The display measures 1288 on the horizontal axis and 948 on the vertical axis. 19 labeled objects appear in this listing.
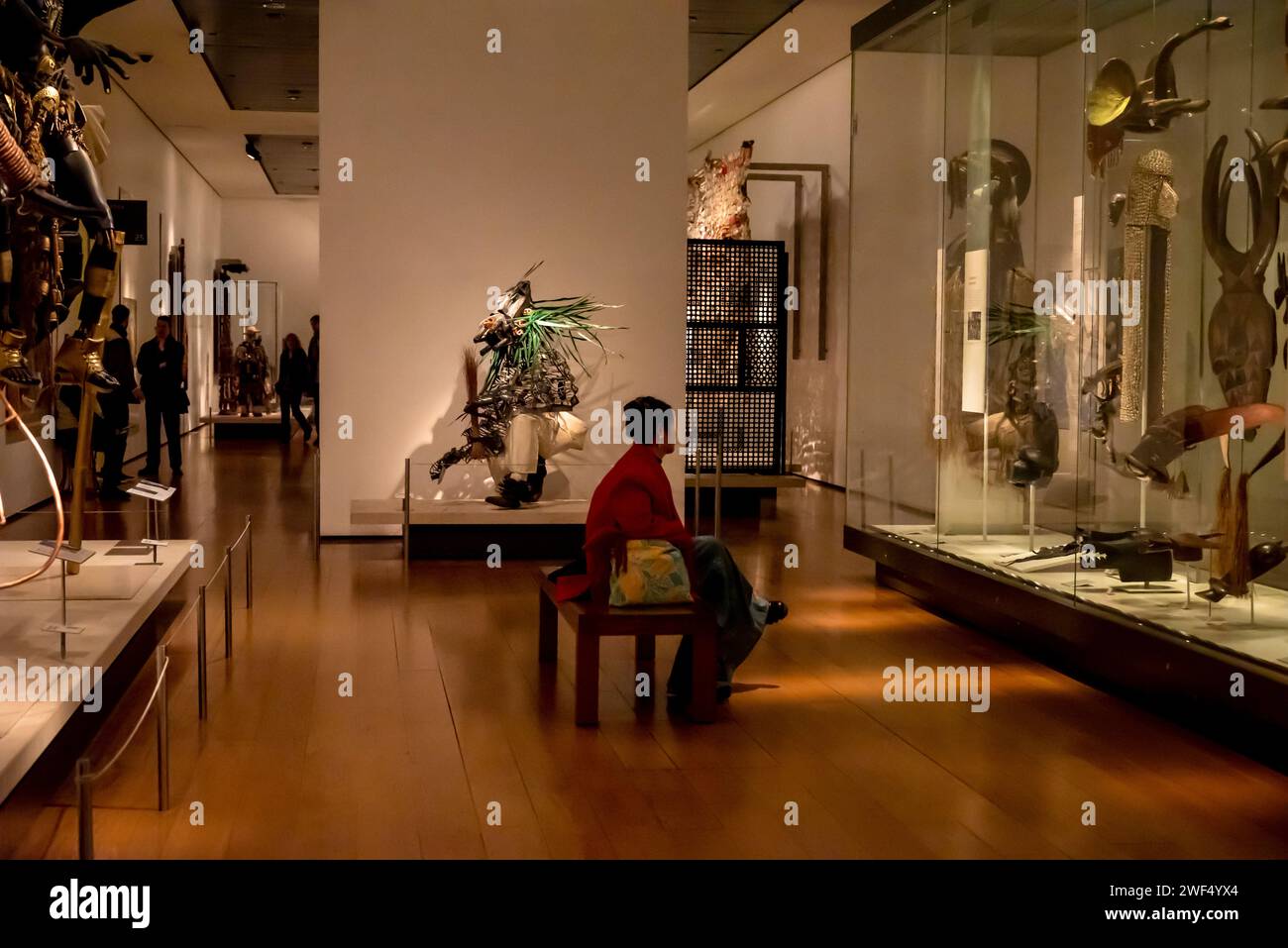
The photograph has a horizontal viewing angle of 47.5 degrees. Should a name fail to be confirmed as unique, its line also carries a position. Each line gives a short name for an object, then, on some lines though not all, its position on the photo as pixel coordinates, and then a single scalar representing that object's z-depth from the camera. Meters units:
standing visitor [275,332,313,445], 22.80
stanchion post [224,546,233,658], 7.15
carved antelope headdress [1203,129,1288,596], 5.72
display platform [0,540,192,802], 4.18
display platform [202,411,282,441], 24.05
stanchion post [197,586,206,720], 5.58
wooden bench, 5.87
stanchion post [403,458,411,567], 10.25
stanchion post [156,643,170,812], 4.58
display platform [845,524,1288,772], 5.39
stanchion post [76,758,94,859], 3.63
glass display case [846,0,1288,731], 5.79
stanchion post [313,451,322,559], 11.18
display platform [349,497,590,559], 10.63
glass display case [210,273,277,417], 26.27
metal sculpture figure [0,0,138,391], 5.02
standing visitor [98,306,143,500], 13.35
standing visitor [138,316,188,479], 16.17
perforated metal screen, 14.55
